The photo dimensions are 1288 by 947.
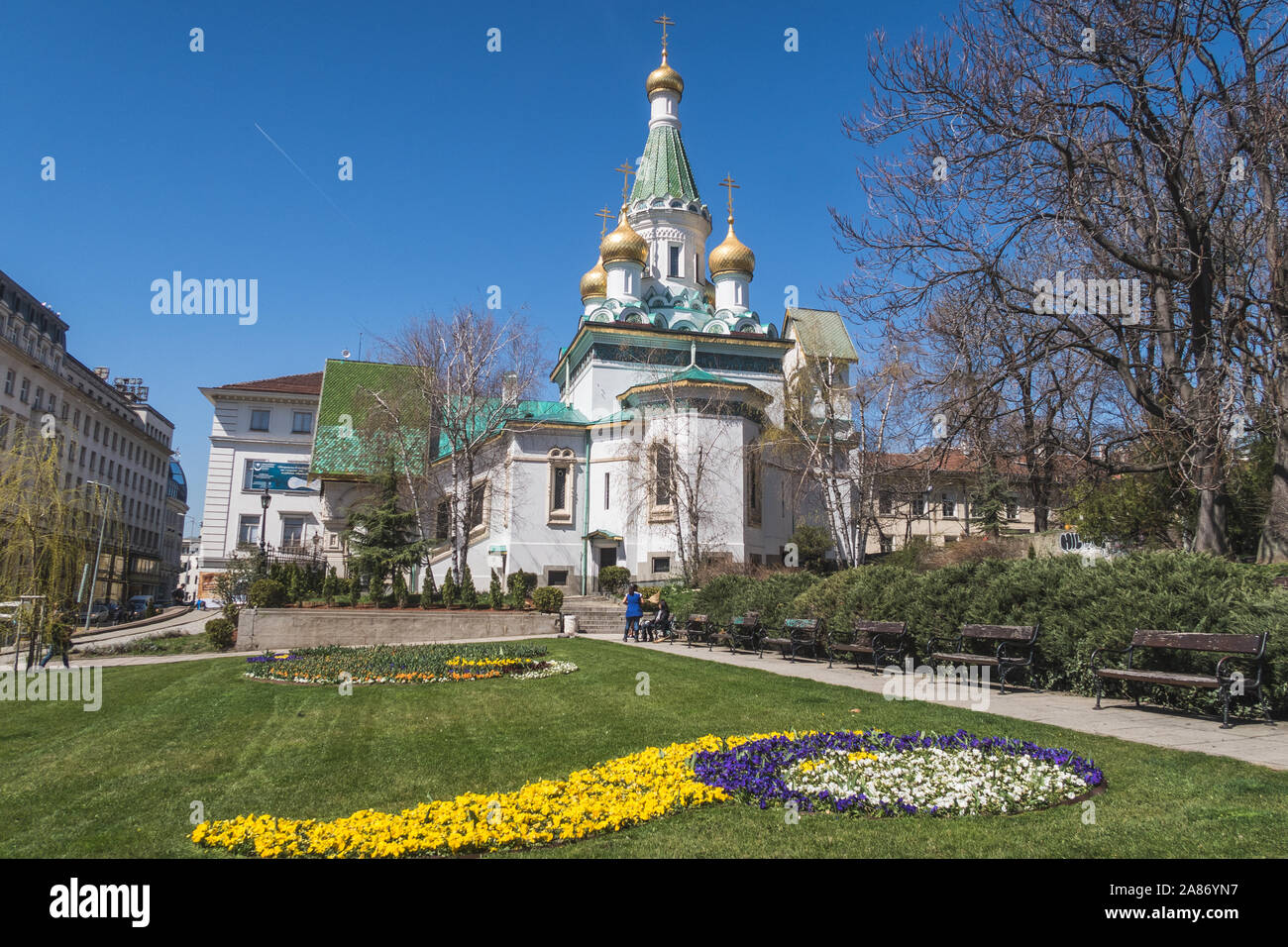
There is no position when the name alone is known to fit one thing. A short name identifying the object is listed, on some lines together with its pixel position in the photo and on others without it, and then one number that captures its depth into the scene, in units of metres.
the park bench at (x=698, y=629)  20.56
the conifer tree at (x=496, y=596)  26.12
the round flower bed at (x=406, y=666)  14.49
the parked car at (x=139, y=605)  42.65
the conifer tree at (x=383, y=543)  27.61
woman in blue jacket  22.44
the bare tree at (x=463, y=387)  29.81
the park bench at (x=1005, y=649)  11.38
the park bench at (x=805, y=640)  16.28
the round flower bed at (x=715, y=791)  5.08
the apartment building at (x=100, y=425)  46.22
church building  34.44
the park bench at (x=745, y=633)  18.34
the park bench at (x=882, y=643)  13.99
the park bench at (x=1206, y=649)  8.32
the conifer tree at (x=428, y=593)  25.09
